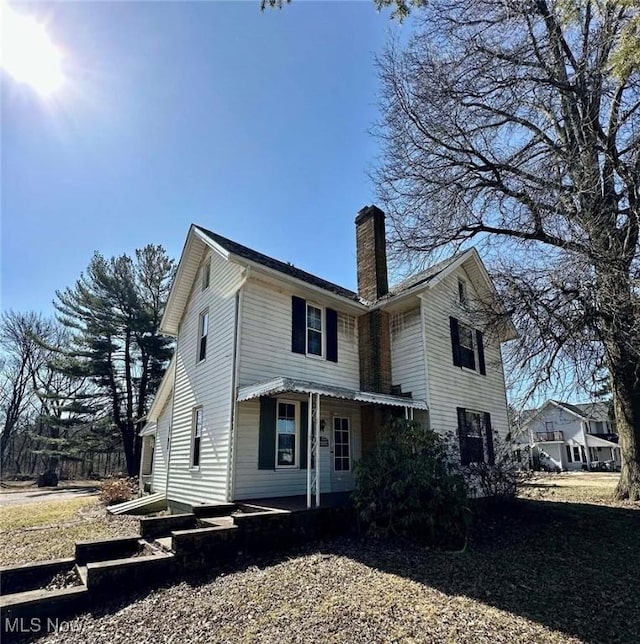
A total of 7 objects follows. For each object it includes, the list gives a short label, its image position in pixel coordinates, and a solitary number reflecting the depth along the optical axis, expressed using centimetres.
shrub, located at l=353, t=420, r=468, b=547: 744
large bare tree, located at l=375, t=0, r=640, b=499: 902
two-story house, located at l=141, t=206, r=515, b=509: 951
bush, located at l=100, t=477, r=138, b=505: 1558
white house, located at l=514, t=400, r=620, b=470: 3938
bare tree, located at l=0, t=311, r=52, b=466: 3509
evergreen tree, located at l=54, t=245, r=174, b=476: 2720
